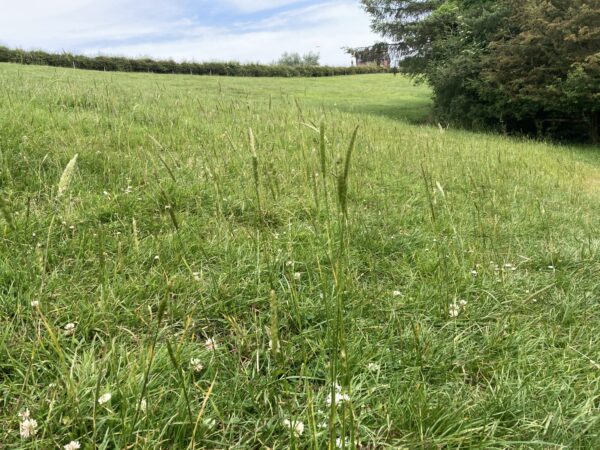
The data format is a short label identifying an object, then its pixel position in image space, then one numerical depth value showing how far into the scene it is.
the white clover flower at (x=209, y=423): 1.44
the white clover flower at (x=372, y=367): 1.81
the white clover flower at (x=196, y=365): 1.71
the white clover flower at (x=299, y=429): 1.41
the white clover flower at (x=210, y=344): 1.80
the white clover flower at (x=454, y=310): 2.27
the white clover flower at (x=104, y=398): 1.39
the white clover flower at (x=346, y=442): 1.45
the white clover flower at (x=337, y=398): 1.52
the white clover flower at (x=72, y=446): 1.26
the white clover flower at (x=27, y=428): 1.28
